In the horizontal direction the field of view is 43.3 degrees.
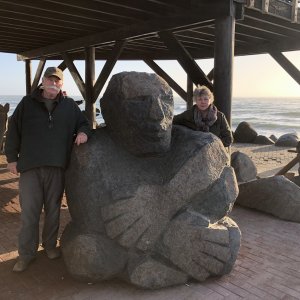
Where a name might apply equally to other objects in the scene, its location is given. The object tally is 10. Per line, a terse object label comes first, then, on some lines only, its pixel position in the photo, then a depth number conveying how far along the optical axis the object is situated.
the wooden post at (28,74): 11.94
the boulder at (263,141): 15.08
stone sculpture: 3.32
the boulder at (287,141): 14.33
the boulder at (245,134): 15.36
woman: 4.27
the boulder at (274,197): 5.41
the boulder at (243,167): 8.07
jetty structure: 5.74
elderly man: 3.41
